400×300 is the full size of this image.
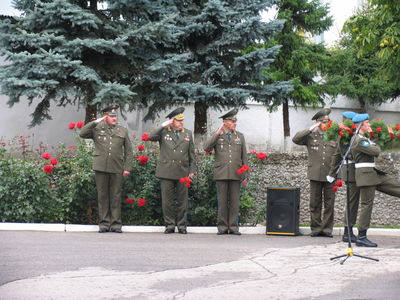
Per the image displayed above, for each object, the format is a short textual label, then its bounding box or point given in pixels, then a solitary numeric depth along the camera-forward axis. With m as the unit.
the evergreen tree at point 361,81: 26.12
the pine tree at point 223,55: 16.83
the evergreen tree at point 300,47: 23.25
